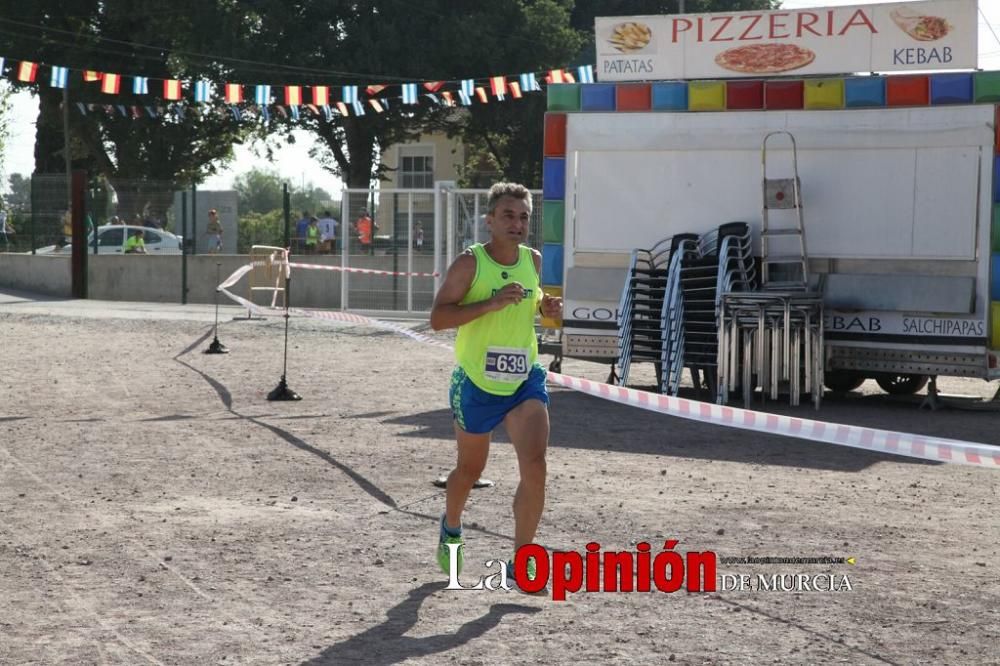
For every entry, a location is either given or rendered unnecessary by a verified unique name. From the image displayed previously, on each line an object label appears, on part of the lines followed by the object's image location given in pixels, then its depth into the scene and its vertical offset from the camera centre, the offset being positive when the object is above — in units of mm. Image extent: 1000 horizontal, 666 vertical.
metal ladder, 13852 +10
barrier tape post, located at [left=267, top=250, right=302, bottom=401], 13680 -1470
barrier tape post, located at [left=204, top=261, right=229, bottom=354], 18422 -1435
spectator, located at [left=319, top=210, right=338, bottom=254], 30484 +11
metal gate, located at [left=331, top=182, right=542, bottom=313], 23953 -88
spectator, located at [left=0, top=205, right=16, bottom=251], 33250 -8
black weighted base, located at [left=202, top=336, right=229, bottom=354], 18422 -1439
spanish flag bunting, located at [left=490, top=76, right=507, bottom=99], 27594 +2801
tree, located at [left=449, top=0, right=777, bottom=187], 45625 +3726
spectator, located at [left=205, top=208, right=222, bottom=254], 33469 -4
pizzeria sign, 13828 +1901
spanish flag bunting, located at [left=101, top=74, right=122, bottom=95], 28158 +2873
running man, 6441 -521
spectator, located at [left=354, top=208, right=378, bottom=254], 26297 +72
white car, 31844 -212
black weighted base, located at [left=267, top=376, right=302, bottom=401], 13680 -1472
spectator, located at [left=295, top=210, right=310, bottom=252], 31259 +148
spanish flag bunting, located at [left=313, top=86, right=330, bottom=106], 28688 +2684
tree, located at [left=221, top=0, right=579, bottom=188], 42469 +5667
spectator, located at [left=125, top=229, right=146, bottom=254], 32141 -288
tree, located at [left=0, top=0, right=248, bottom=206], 46094 +5292
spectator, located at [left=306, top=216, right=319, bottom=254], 30453 -56
